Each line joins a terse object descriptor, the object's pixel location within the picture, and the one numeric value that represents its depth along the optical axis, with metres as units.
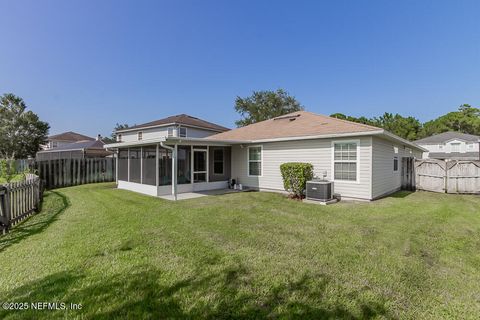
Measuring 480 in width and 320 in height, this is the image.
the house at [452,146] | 32.12
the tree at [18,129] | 29.00
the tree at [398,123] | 41.97
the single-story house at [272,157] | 8.81
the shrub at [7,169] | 12.58
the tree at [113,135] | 48.30
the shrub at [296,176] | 9.42
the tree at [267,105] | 36.56
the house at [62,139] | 36.77
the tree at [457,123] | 45.07
